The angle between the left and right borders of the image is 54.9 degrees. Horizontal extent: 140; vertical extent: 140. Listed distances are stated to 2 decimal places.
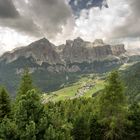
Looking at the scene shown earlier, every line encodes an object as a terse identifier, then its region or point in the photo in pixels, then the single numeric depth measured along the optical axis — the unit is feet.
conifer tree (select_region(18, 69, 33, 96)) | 92.02
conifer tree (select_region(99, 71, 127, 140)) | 84.65
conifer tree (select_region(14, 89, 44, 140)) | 49.95
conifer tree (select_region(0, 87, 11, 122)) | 76.31
